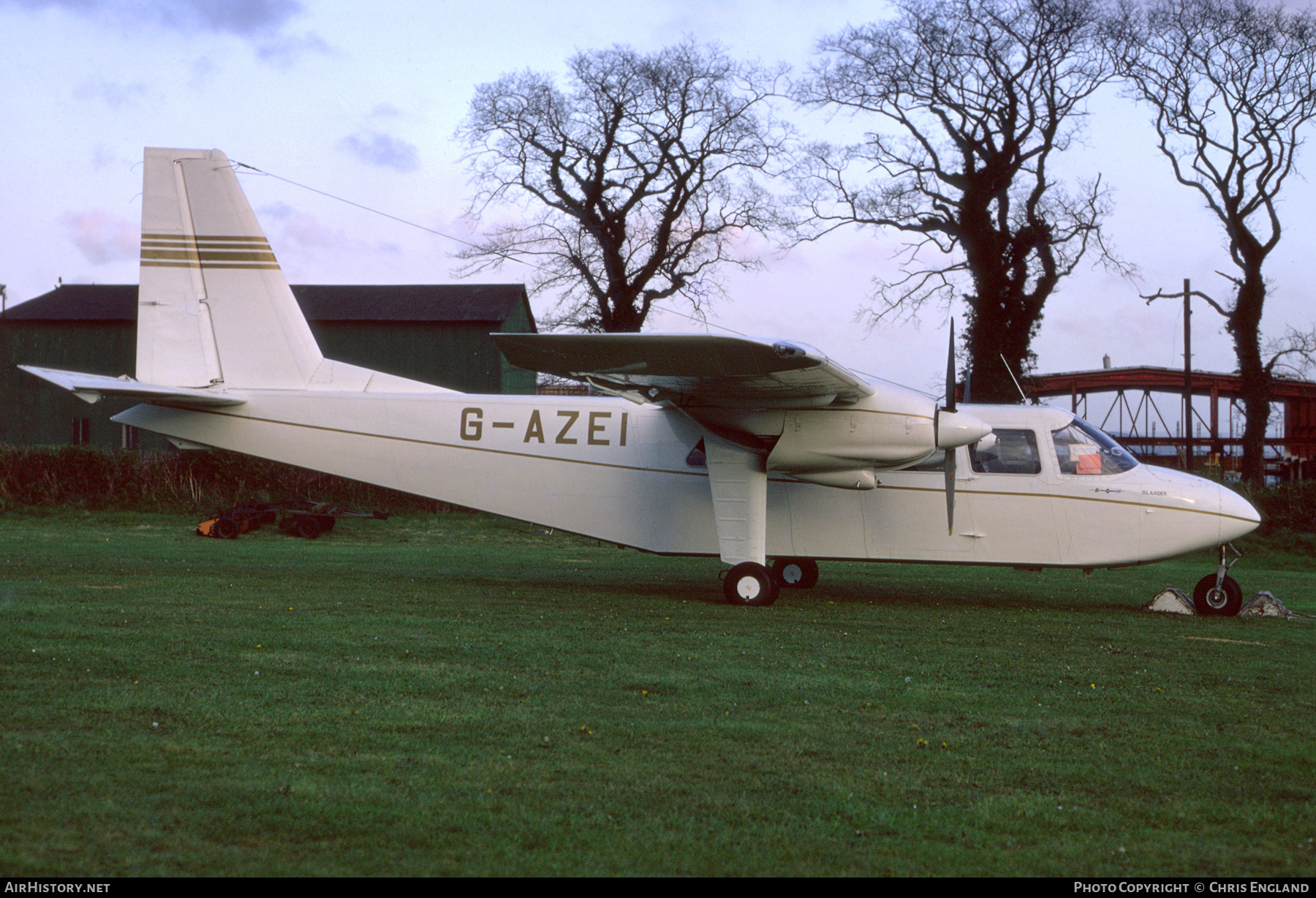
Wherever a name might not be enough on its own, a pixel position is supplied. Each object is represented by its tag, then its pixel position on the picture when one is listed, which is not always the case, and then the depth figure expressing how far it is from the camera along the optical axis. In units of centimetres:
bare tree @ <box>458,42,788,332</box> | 3719
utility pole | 3472
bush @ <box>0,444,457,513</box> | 2828
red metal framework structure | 3928
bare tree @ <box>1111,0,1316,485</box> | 3147
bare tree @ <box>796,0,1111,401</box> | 3338
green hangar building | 4056
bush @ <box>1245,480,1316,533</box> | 2714
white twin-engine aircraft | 1237
